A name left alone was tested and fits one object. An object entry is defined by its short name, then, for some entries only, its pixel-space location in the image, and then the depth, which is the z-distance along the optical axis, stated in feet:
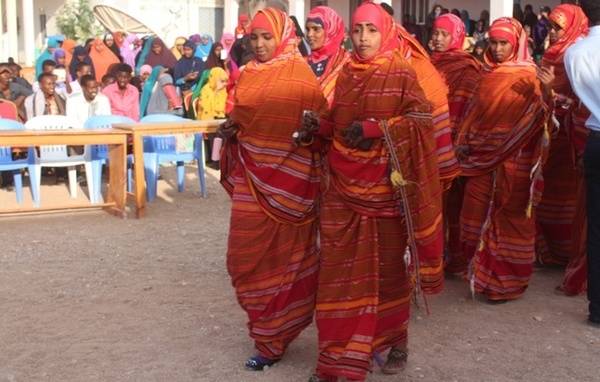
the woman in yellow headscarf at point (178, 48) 54.02
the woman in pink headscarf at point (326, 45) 15.61
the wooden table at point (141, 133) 27.02
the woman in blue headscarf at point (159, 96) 36.73
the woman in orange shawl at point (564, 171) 18.65
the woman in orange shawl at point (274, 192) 13.84
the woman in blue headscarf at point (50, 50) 46.97
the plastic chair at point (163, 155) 30.09
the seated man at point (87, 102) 32.70
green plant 77.66
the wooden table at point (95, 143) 25.32
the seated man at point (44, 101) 33.32
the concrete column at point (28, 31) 83.61
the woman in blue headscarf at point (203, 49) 47.64
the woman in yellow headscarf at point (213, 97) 36.29
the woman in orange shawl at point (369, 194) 12.76
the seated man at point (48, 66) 39.42
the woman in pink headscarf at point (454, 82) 19.22
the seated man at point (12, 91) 35.24
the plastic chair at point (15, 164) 28.53
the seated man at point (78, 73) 38.28
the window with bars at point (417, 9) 67.21
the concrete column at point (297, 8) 68.44
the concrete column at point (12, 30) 86.99
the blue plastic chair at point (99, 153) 29.27
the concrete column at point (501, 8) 49.06
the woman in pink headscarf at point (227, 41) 46.80
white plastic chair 28.48
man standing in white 15.72
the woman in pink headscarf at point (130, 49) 53.88
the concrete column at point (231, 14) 76.59
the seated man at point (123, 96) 33.60
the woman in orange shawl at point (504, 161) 17.54
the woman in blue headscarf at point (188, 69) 41.65
